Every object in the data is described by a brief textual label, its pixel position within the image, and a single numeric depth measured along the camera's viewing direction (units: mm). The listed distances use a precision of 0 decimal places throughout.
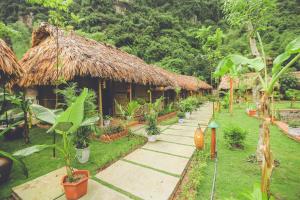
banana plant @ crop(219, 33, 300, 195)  2034
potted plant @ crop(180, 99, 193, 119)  10203
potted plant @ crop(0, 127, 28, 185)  3259
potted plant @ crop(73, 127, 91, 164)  4008
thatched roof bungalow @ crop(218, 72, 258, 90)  25231
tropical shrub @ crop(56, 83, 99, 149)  4027
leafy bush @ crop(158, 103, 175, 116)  10605
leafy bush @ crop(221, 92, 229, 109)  15051
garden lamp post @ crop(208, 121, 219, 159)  4344
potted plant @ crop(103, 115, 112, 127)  7527
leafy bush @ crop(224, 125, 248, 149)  5035
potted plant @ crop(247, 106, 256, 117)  11302
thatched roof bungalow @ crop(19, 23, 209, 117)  6199
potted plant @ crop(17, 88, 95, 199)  2389
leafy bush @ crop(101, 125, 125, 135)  6023
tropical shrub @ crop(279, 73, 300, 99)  21312
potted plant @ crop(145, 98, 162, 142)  5742
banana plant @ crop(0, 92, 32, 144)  4867
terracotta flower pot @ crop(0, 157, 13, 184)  3255
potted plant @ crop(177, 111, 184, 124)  9023
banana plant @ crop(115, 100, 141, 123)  6448
